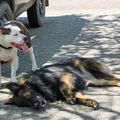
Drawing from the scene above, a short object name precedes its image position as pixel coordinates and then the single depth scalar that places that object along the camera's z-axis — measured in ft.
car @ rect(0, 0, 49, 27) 32.99
